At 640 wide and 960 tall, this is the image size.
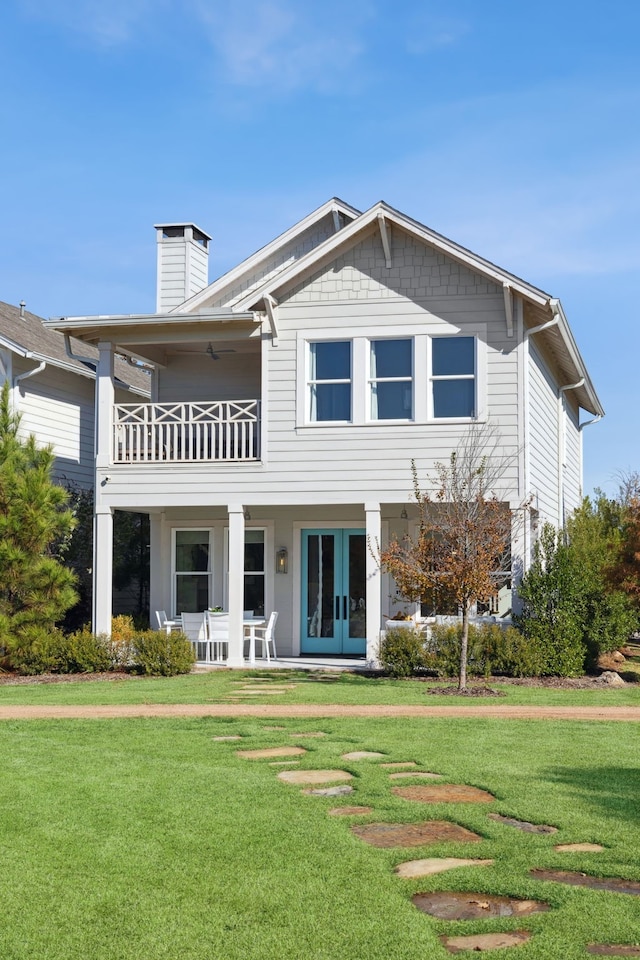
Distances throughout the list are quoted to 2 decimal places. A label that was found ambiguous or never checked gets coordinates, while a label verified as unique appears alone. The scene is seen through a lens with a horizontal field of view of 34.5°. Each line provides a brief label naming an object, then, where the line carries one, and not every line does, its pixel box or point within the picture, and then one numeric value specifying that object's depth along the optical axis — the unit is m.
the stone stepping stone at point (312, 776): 8.02
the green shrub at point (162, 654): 16.75
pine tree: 17.03
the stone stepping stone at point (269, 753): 9.12
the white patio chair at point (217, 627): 17.92
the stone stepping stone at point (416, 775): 8.03
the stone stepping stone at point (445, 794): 7.29
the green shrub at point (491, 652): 15.78
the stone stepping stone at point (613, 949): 4.42
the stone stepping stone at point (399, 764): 8.48
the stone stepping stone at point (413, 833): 6.20
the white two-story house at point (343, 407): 17.08
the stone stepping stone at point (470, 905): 4.93
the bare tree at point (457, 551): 14.36
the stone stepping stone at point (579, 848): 5.95
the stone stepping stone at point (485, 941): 4.53
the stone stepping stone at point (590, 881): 5.27
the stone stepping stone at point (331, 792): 7.49
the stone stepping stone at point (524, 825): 6.45
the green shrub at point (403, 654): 15.95
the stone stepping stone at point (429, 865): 5.54
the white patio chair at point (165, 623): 18.56
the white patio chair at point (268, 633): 18.06
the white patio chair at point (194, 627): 17.95
